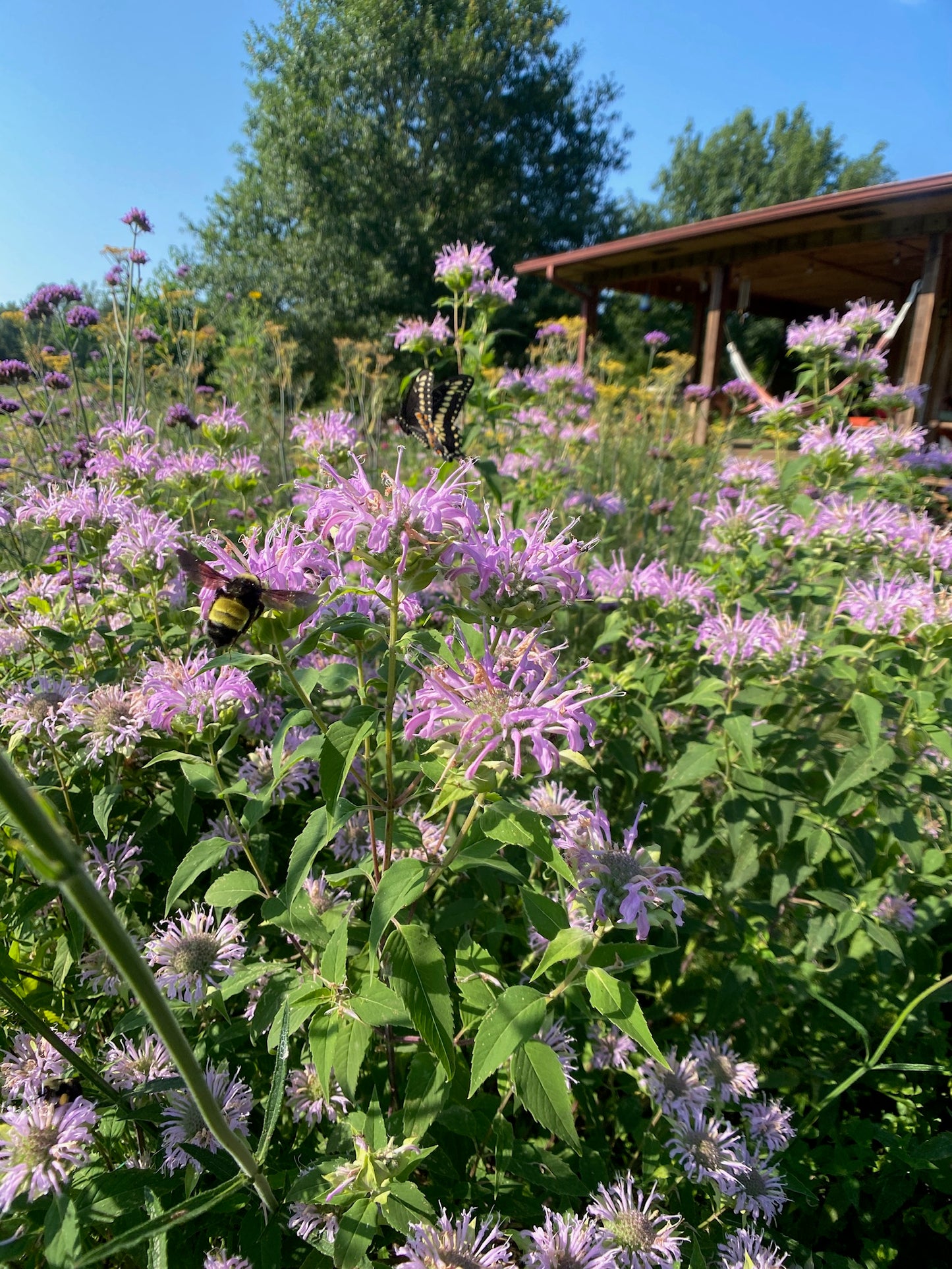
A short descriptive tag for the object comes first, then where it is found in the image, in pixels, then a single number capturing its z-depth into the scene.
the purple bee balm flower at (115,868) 0.44
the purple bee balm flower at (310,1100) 0.40
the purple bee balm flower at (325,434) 0.72
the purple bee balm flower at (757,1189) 0.42
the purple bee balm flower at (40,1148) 0.33
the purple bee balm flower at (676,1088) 0.43
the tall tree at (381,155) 15.44
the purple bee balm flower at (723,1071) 0.45
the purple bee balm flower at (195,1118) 0.37
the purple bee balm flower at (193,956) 0.41
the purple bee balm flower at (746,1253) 0.37
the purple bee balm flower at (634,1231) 0.37
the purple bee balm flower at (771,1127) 0.45
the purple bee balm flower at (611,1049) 0.48
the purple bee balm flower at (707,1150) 0.41
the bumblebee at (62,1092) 0.36
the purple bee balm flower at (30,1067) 0.36
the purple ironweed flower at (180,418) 0.83
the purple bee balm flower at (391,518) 0.33
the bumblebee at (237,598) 0.33
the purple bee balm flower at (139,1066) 0.39
